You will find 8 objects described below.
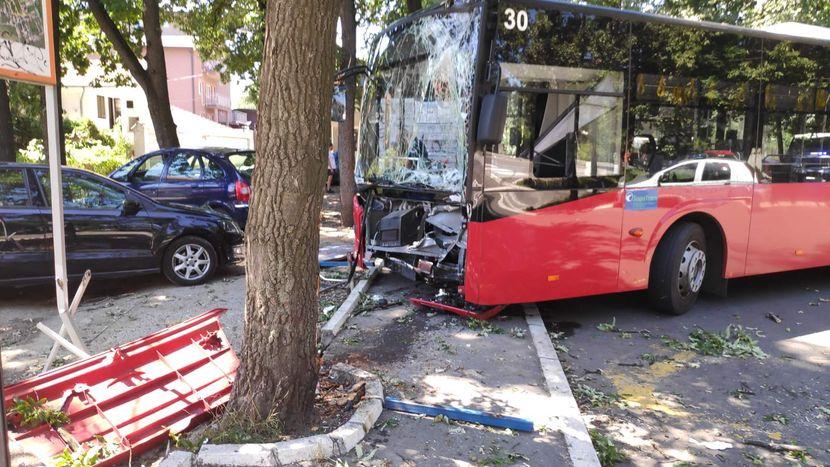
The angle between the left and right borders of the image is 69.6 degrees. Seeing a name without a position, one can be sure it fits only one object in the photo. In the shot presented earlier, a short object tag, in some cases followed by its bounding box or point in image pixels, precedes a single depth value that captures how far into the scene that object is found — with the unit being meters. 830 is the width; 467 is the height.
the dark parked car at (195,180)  9.88
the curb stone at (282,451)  3.19
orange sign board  3.00
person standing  22.21
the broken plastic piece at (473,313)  6.11
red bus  5.49
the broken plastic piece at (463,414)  3.89
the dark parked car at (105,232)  6.29
